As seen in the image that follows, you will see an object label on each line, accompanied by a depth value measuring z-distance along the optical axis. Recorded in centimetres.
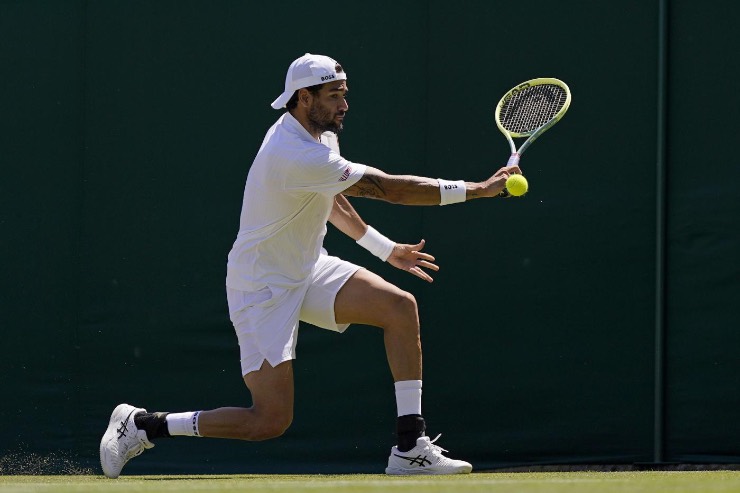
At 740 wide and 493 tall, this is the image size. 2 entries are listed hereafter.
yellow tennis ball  1034
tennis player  1060
